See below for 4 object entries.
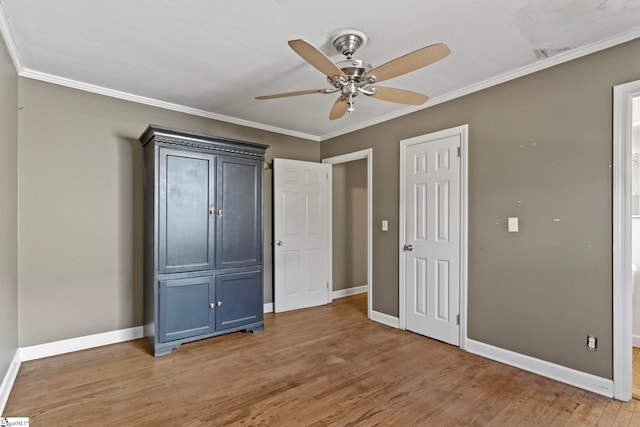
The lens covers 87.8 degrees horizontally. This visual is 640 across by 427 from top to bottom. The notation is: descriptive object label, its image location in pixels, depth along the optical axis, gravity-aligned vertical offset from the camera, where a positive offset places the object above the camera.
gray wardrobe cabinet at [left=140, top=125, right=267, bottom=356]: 3.03 -0.23
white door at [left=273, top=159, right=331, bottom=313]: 4.43 -0.29
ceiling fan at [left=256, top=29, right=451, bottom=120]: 1.79 +0.86
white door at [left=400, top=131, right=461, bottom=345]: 3.23 -0.24
